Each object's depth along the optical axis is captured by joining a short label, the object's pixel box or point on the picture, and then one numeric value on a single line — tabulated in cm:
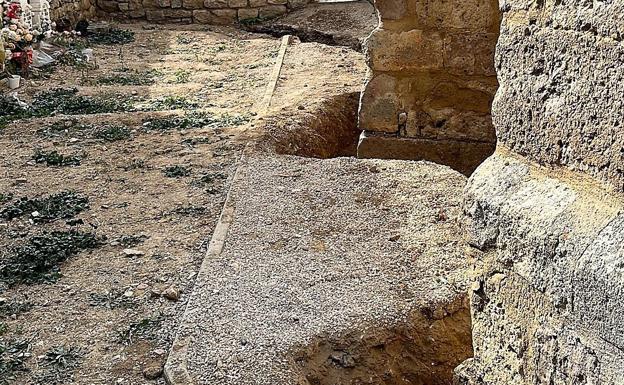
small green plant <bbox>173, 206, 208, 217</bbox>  524
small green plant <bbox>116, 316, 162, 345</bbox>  385
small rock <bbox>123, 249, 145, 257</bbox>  471
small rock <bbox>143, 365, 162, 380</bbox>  352
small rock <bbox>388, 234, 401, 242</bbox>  447
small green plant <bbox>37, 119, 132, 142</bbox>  698
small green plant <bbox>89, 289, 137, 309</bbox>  416
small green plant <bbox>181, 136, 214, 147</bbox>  671
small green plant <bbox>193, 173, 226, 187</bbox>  577
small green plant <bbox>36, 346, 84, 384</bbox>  357
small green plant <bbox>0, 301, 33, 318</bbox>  414
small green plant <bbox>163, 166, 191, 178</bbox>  600
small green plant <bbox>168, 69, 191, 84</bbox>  899
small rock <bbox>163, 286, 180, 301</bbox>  415
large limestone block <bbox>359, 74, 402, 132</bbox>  611
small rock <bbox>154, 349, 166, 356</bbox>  370
